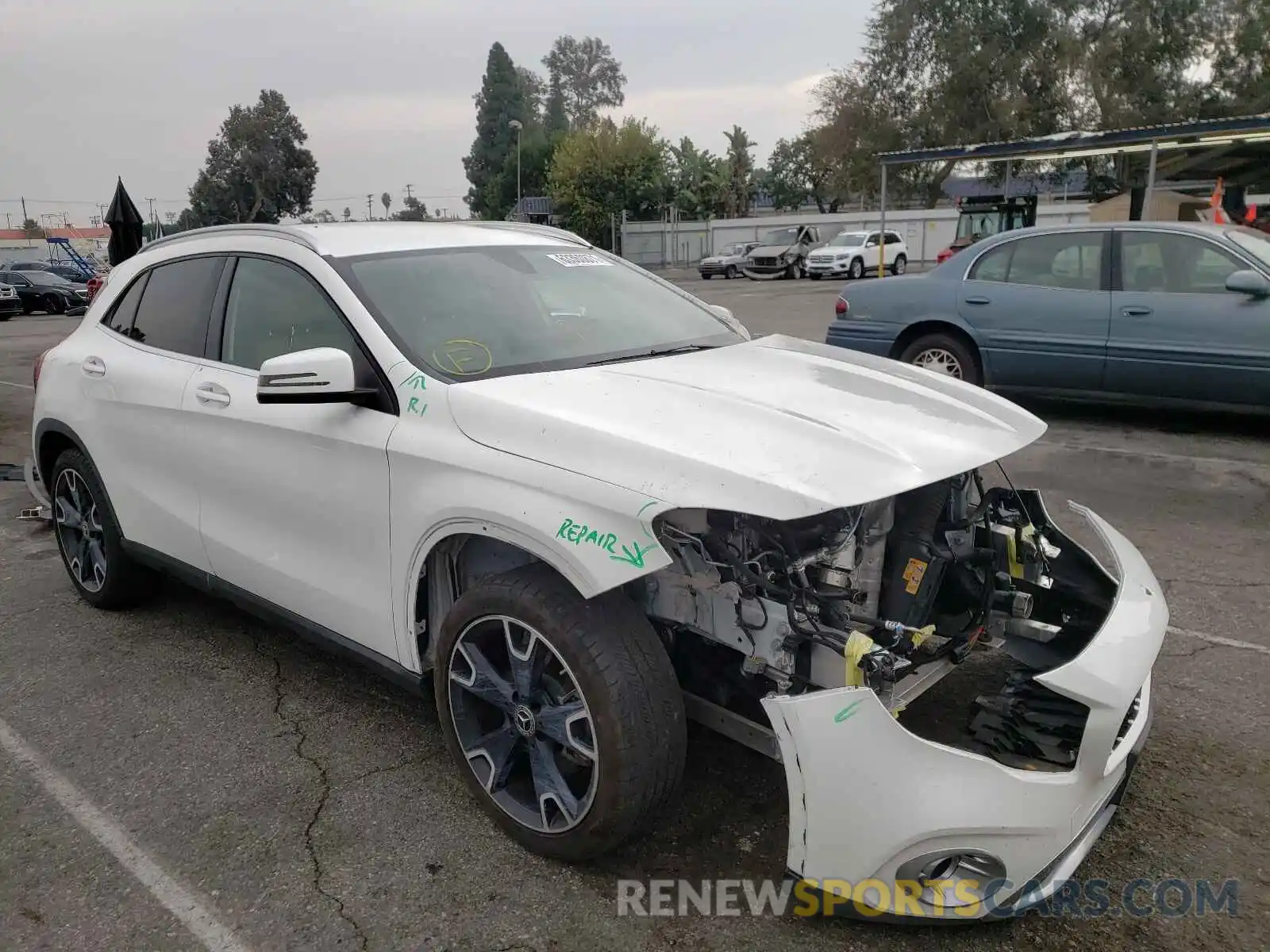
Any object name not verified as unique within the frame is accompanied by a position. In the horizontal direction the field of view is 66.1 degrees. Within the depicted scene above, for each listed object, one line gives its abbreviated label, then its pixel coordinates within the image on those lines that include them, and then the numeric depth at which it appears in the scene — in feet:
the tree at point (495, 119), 264.93
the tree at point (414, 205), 237.37
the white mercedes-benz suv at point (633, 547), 7.16
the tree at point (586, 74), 333.42
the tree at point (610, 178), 154.81
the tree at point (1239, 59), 114.73
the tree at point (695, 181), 162.70
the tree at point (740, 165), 195.72
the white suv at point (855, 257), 96.37
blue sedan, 22.04
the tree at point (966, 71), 122.42
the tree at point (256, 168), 244.83
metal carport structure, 47.21
